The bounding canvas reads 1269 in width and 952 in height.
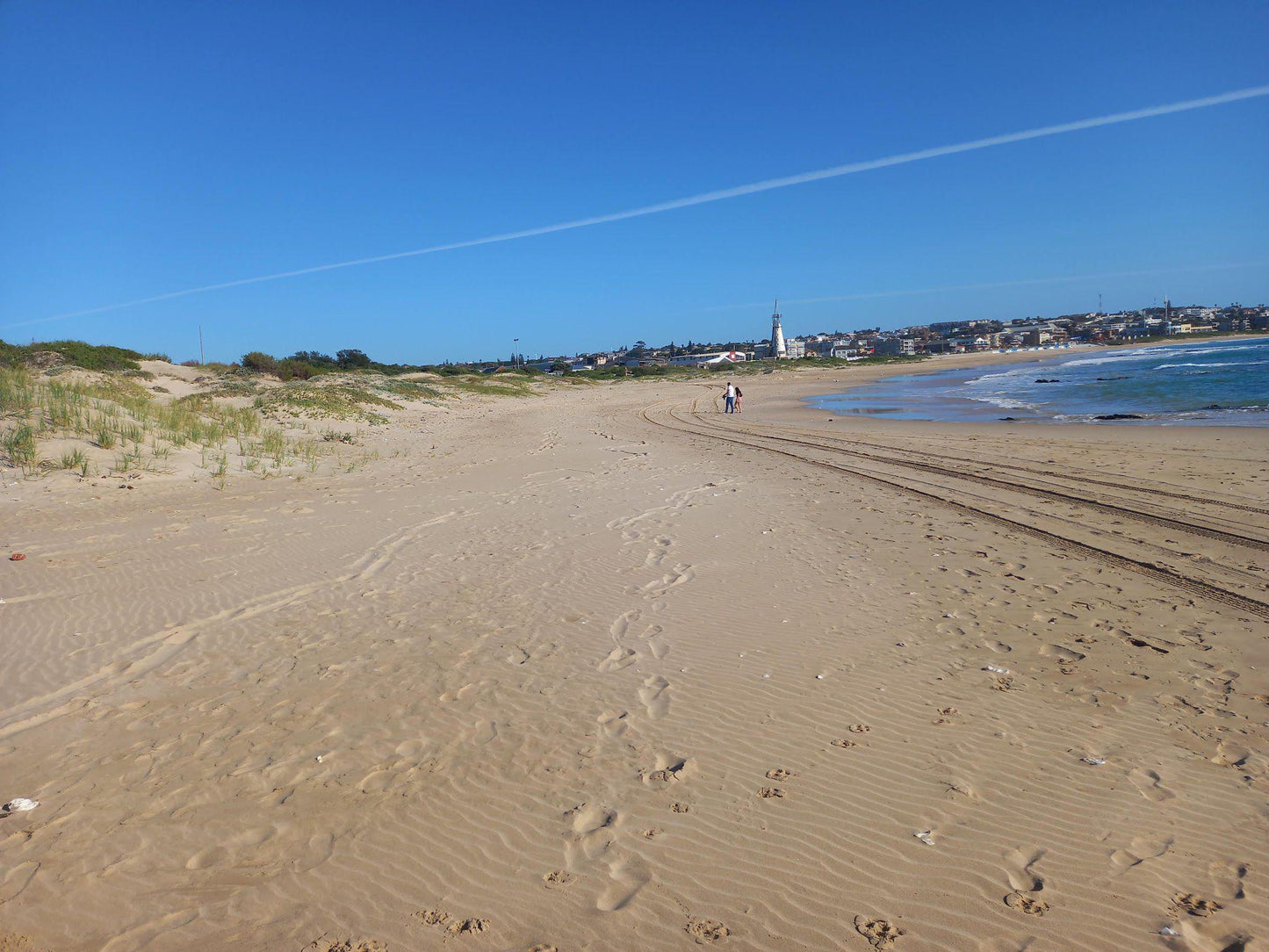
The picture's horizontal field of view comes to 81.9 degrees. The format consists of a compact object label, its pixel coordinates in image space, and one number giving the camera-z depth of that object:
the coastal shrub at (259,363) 41.88
